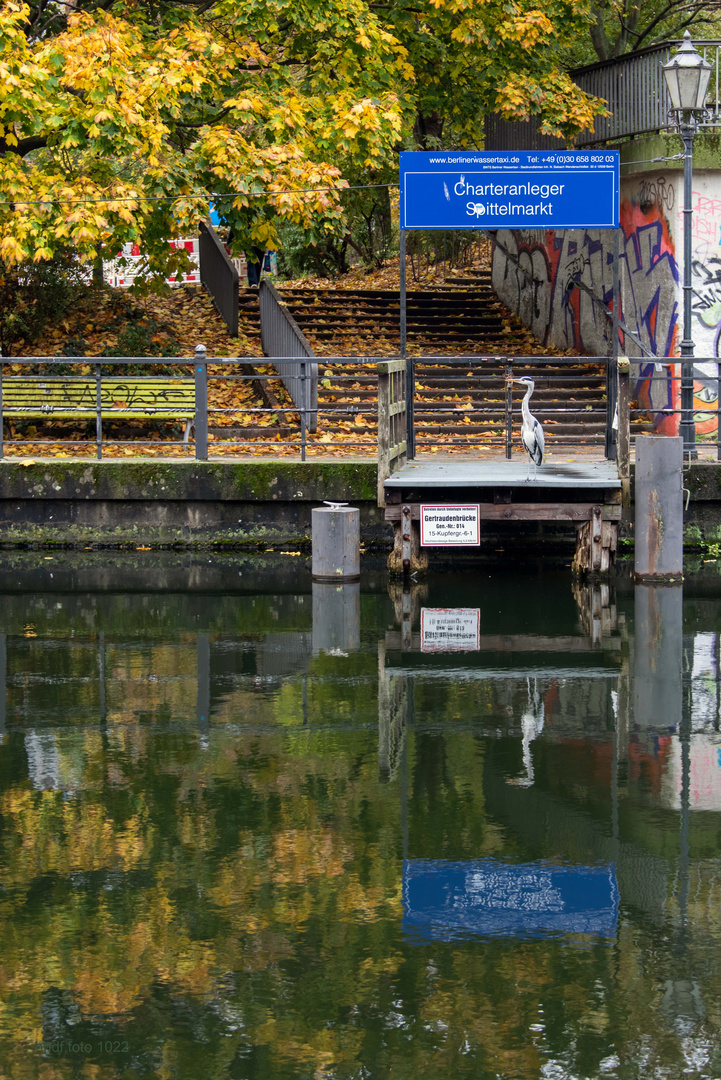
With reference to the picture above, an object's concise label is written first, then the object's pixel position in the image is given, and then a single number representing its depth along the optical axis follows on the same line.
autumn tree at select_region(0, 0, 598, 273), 15.90
